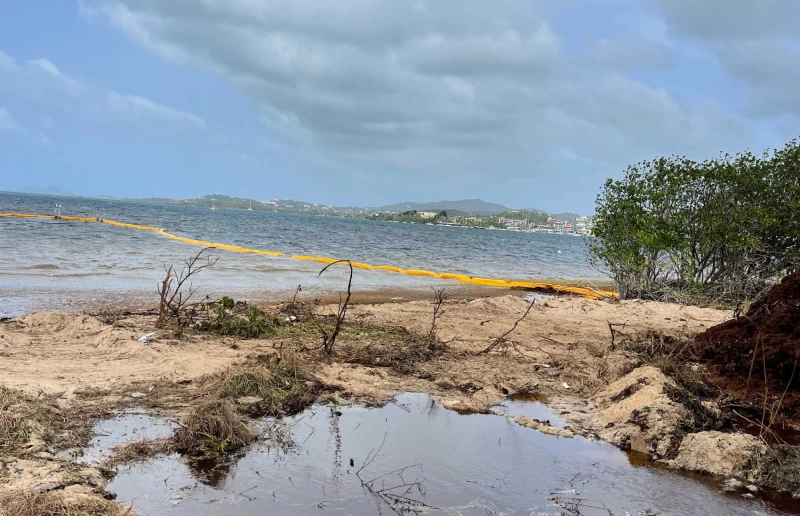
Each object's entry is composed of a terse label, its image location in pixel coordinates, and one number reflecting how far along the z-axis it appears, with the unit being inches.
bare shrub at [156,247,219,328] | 320.5
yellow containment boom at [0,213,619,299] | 709.3
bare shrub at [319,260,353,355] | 284.9
